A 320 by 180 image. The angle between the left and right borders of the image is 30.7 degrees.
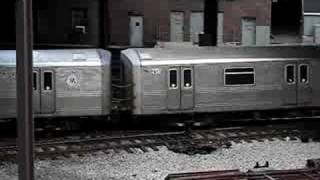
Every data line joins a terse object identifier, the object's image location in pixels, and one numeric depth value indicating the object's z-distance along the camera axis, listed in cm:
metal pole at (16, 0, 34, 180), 804
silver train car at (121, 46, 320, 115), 1838
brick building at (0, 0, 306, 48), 3462
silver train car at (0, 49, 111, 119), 1753
